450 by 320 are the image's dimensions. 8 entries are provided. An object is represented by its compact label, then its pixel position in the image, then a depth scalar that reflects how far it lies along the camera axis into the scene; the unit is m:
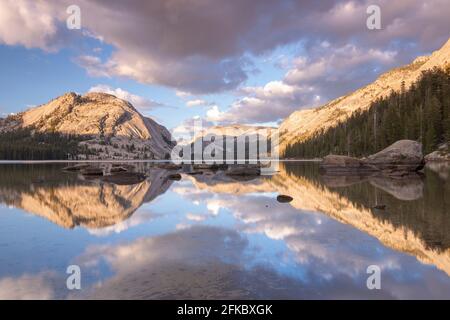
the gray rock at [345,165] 57.22
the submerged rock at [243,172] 56.22
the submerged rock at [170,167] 91.81
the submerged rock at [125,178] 43.00
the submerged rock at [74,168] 75.52
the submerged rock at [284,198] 24.62
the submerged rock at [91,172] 59.24
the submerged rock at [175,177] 49.24
